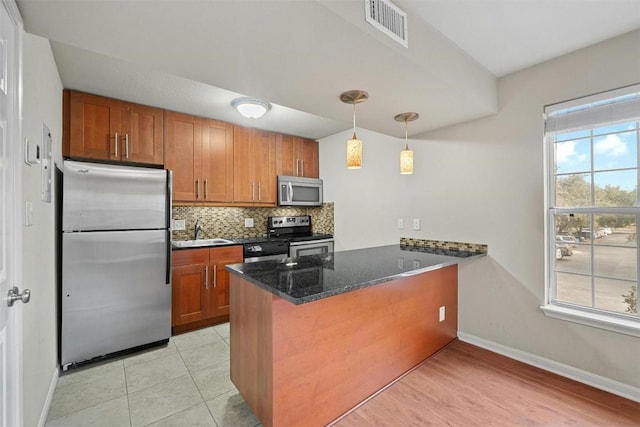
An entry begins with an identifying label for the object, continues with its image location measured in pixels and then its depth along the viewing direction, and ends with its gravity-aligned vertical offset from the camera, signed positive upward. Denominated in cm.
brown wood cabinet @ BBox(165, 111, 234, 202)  303 +64
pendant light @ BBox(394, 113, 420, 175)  213 +39
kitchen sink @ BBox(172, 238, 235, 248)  296 -33
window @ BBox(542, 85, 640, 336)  184 +2
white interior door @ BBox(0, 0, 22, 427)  101 -4
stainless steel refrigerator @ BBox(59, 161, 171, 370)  220 -38
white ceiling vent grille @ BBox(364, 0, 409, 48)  132 +96
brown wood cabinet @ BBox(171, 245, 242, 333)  283 -76
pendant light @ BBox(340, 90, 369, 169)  180 +42
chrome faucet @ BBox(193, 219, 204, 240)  340 -19
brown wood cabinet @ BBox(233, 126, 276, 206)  348 +61
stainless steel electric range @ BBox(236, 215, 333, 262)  330 -35
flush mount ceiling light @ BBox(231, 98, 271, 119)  265 +103
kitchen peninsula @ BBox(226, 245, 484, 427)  145 -71
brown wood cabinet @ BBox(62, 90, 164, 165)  248 +80
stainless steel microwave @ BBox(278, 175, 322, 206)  379 +31
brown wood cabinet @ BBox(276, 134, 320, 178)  387 +82
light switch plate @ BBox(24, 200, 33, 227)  132 +0
